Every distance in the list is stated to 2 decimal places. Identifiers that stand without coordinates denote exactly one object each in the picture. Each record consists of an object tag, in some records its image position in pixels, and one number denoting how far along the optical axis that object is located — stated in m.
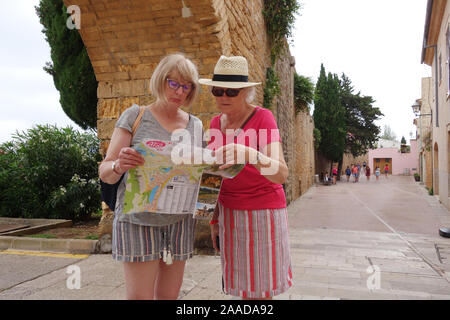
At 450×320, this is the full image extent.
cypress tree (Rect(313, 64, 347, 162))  25.80
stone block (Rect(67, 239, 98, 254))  4.32
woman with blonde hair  1.36
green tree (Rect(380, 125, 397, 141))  78.78
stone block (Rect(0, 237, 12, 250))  4.63
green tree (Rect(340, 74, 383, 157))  30.91
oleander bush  6.68
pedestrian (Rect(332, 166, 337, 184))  23.81
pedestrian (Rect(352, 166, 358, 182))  25.86
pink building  40.00
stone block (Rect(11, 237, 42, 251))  4.57
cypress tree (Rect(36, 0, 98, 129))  7.49
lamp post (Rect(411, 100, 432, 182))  13.44
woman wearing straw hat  1.46
